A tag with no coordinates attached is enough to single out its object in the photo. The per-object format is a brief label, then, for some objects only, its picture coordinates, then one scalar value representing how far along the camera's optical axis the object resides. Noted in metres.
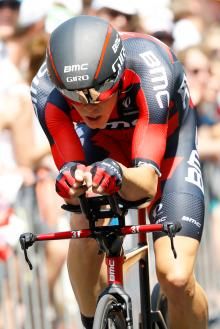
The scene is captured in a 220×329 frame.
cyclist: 11.41
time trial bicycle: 11.28
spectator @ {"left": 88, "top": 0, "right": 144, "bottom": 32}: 19.33
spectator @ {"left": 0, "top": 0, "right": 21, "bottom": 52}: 17.41
